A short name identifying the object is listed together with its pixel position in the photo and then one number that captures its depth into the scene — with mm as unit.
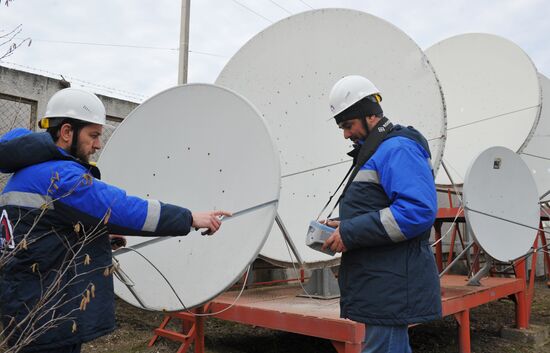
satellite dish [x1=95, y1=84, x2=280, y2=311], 2686
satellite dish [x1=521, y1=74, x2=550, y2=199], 7828
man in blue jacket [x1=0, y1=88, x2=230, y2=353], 1942
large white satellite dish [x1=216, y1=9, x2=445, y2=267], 4453
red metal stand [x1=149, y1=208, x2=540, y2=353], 3463
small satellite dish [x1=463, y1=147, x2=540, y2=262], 4836
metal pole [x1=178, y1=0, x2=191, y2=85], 8617
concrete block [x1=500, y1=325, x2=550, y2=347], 5742
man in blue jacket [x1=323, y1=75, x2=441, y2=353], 2090
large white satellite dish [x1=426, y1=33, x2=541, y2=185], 7195
